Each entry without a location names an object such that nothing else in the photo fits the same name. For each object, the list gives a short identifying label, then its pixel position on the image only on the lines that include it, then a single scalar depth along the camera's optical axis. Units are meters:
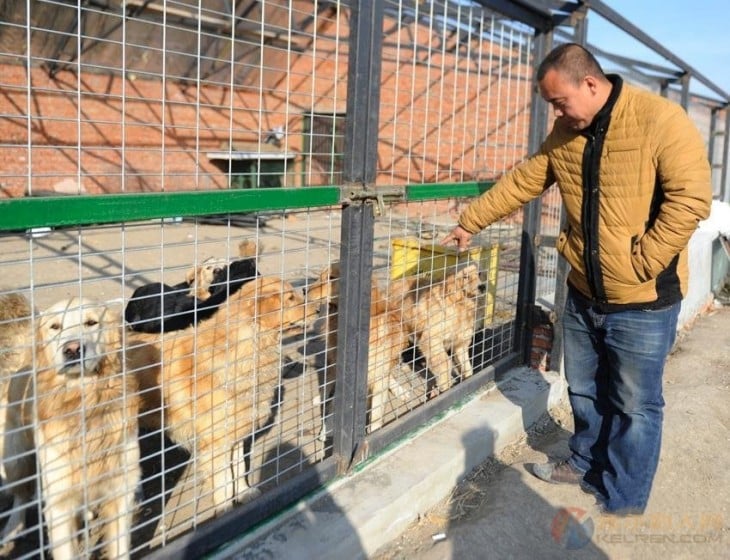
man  2.66
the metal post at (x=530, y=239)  4.49
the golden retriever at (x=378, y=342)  3.80
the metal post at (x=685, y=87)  7.66
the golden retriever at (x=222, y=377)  2.94
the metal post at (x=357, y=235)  2.80
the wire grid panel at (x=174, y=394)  2.32
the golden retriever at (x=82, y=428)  2.27
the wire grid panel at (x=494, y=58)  3.85
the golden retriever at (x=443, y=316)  4.35
